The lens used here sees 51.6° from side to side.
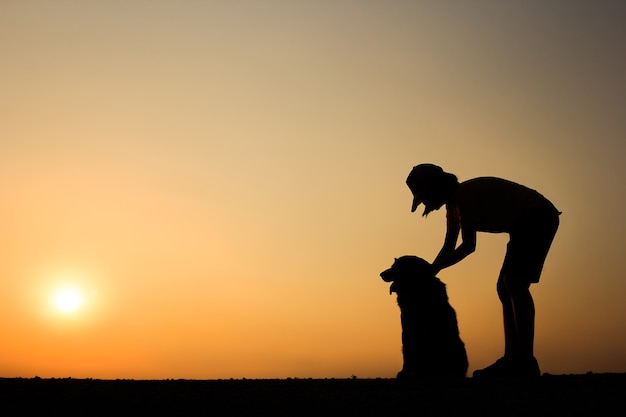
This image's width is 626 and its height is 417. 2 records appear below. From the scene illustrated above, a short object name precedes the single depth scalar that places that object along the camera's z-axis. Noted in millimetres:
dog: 6301
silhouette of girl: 5899
